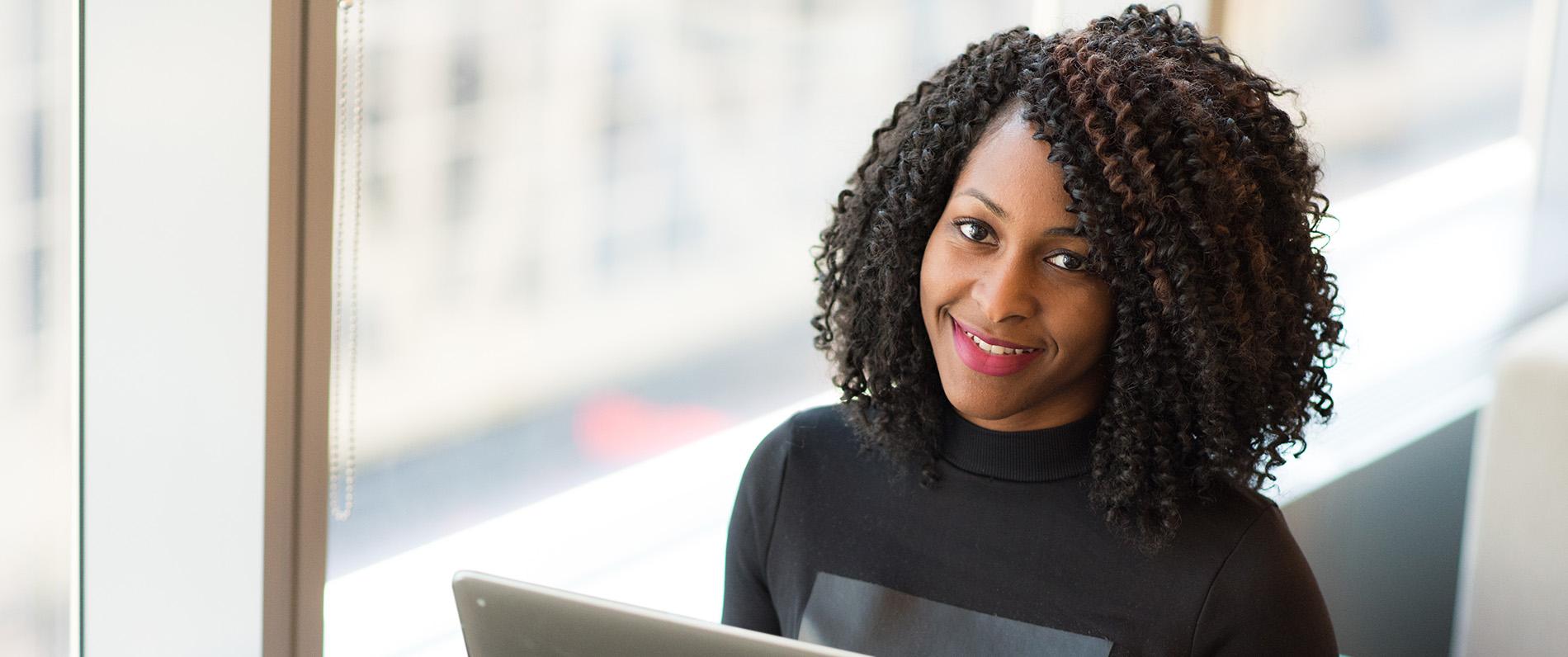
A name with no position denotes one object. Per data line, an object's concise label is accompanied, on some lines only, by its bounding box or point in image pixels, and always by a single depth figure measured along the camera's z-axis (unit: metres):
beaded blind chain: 1.97
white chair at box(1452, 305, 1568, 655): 2.21
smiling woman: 1.89
